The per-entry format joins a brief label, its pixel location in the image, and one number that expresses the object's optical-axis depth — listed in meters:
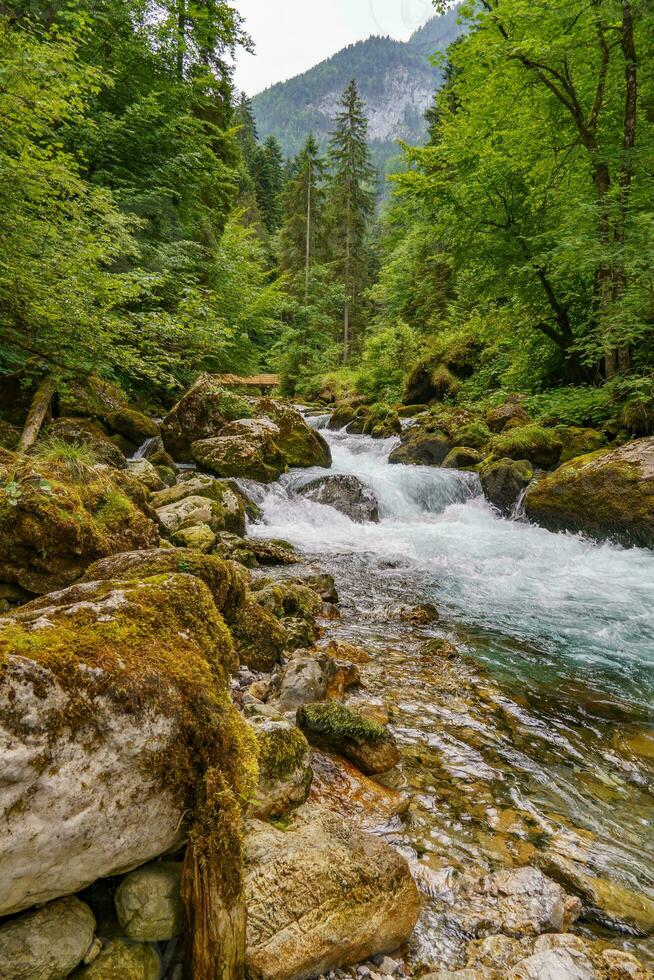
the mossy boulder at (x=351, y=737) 3.19
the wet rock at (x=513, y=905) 2.19
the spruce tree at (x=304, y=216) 33.78
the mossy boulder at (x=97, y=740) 1.37
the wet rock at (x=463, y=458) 13.57
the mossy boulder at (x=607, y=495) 8.55
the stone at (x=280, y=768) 2.30
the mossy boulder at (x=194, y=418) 12.61
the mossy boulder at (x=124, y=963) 1.44
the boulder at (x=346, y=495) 11.24
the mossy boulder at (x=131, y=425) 11.95
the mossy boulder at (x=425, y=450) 14.76
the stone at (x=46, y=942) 1.34
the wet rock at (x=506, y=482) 11.27
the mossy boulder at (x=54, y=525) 3.84
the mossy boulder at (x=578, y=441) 11.12
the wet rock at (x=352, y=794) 2.79
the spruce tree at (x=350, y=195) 34.16
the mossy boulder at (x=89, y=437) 8.74
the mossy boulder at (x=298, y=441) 13.73
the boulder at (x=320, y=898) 1.73
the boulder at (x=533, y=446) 11.75
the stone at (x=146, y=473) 9.05
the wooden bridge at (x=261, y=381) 19.30
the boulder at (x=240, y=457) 11.70
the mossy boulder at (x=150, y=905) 1.54
